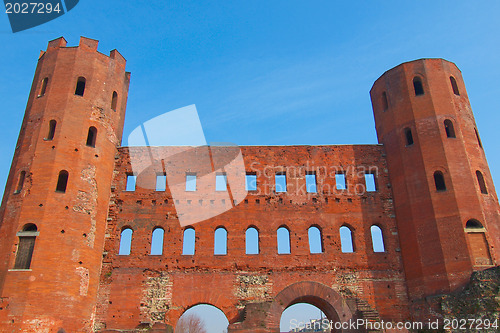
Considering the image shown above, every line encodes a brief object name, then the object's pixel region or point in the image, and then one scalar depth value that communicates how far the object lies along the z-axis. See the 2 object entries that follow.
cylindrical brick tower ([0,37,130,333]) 14.84
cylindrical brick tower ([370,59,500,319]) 16.27
